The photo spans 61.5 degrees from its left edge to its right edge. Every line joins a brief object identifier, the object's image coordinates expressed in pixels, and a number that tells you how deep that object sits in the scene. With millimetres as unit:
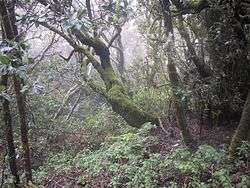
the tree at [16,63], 2366
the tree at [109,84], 4853
